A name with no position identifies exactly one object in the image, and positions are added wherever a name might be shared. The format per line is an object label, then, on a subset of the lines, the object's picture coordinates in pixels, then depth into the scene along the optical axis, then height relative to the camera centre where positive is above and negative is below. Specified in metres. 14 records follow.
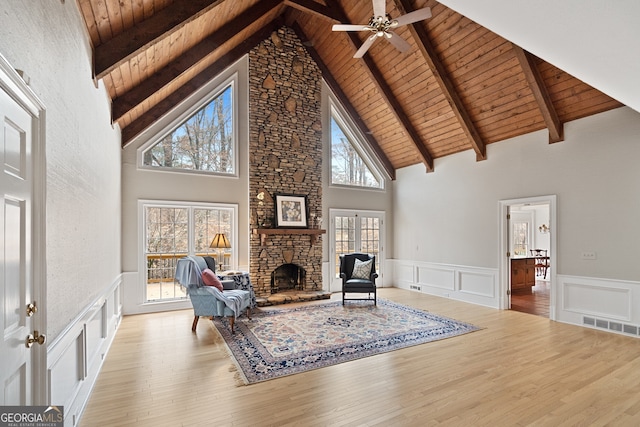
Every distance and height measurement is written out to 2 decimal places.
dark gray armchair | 6.14 -1.21
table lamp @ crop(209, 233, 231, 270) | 5.70 -0.50
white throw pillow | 6.38 -1.13
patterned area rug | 3.59 -1.70
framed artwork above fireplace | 6.82 +0.08
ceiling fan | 3.73 +2.41
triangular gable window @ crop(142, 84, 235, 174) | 6.08 +1.45
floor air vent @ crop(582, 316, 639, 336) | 4.45 -1.64
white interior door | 1.39 -0.19
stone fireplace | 6.67 +1.30
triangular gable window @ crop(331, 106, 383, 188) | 7.93 +1.42
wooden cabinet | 7.30 -1.43
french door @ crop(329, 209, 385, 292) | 7.71 -0.55
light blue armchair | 4.49 -1.17
